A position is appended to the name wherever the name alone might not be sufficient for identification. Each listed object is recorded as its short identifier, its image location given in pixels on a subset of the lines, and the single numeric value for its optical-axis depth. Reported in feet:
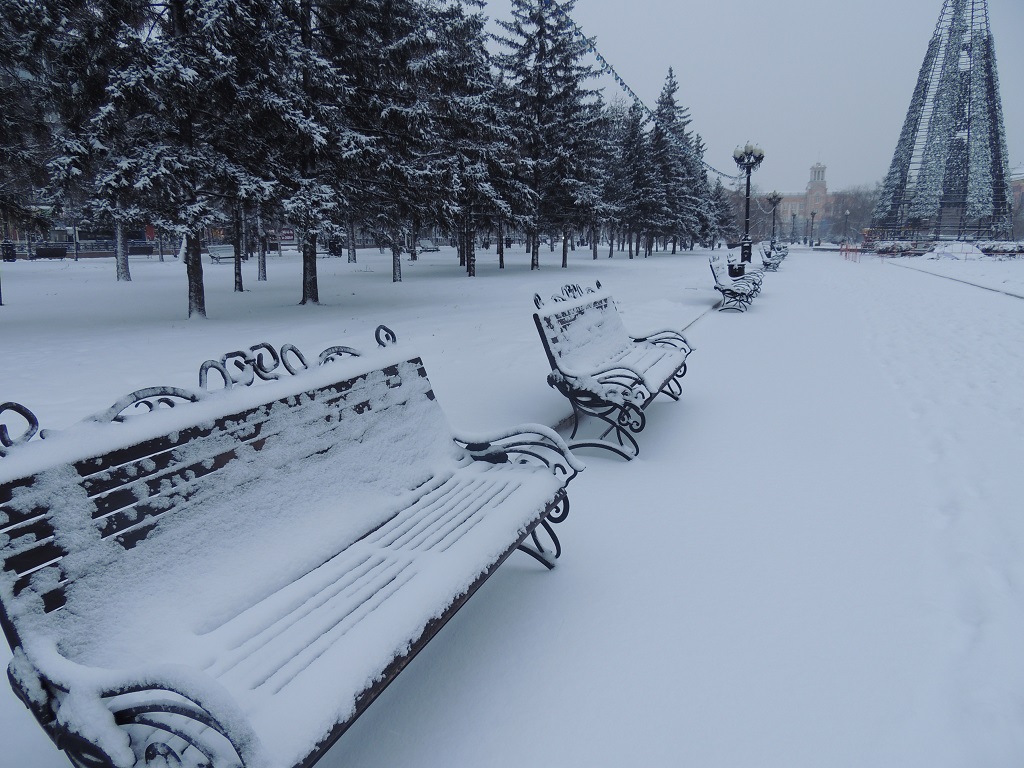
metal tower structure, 210.18
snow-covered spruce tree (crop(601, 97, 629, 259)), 134.92
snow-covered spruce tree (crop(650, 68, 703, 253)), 139.13
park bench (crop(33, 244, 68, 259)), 145.28
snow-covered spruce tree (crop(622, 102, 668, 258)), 133.39
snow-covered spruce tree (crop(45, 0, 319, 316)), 34.43
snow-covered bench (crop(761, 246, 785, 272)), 87.40
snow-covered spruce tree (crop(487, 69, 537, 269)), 71.10
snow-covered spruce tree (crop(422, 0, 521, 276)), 53.42
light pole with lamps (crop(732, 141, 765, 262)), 75.92
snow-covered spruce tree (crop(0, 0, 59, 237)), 36.11
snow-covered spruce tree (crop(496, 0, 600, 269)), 90.68
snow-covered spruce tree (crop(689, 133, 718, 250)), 171.42
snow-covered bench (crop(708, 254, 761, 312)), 44.55
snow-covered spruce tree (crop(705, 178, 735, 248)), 202.74
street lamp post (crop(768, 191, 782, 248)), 129.08
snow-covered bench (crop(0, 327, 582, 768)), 4.84
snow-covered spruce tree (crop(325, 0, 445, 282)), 47.14
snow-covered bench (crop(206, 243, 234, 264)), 131.65
